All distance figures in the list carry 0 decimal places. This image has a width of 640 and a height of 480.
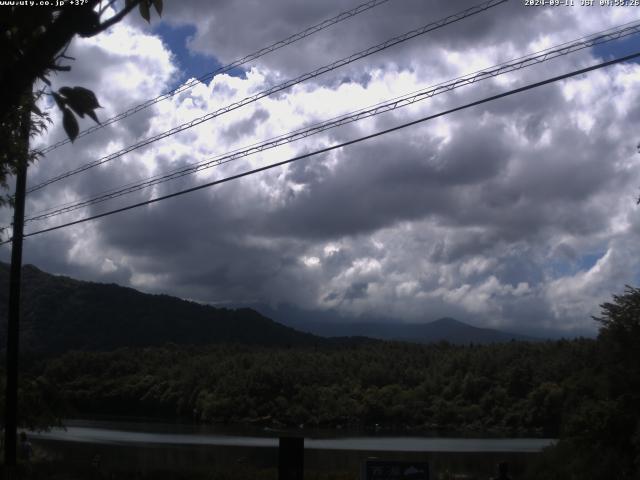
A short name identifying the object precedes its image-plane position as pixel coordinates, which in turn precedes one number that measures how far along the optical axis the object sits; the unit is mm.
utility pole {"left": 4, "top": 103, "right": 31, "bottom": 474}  20781
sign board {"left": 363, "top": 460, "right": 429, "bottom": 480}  9812
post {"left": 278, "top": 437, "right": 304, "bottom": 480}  11328
